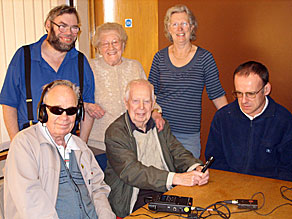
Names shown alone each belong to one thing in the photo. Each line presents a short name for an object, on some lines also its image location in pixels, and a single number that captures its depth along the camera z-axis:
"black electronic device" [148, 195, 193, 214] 1.63
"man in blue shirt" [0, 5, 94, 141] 2.42
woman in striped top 2.84
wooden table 1.64
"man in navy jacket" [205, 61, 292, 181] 2.28
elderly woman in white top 2.80
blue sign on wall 4.75
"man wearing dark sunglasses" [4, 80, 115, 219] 1.71
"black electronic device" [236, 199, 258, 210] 1.65
